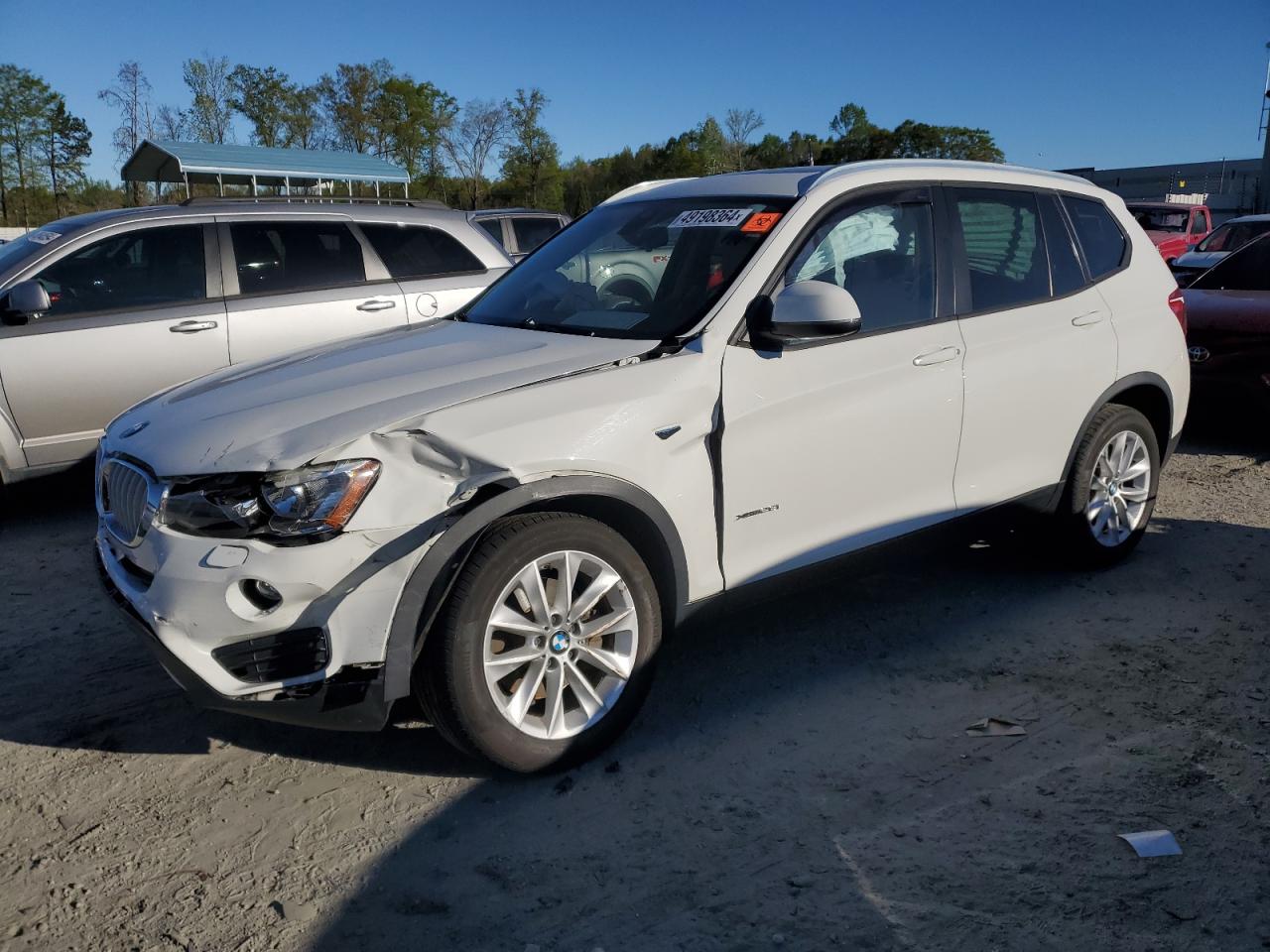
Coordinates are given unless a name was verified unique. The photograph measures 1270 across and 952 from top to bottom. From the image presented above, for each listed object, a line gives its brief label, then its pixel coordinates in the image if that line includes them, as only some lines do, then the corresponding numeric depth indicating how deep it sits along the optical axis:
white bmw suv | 2.75
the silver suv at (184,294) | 5.63
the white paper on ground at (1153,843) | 2.72
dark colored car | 7.12
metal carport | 25.59
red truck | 18.14
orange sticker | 3.62
